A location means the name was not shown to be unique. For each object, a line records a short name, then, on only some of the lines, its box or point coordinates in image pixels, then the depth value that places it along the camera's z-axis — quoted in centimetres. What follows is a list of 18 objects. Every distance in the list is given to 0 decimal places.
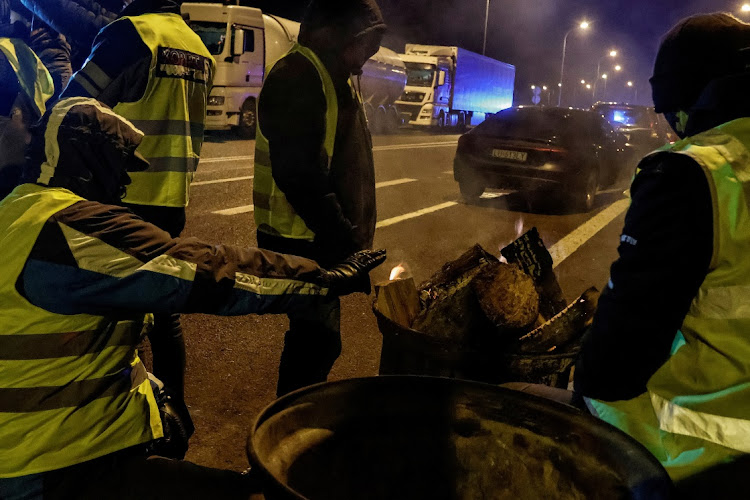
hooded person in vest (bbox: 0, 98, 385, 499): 174
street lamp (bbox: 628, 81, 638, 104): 11332
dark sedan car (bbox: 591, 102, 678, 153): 1669
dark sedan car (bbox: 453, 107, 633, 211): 1101
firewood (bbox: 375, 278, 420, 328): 299
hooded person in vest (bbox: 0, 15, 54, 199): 327
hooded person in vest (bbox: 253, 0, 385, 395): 283
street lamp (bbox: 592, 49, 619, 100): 8438
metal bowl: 178
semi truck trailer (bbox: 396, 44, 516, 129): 3412
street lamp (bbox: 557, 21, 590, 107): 5475
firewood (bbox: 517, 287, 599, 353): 291
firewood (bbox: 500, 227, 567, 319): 339
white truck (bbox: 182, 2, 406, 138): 1909
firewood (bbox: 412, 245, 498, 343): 301
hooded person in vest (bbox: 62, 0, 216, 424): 308
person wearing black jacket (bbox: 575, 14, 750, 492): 165
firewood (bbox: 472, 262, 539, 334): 298
